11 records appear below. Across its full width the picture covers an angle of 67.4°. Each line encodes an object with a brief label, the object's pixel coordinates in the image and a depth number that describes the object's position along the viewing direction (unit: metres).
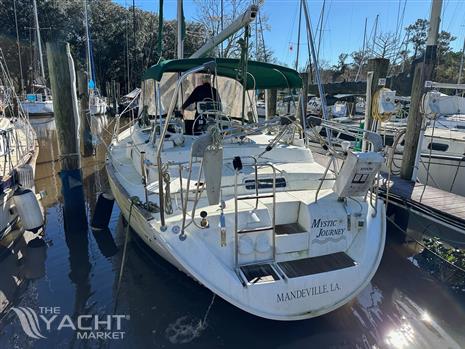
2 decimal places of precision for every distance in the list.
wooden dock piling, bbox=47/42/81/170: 6.00
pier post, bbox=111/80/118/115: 24.42
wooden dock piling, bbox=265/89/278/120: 12.02
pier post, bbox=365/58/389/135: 7.45
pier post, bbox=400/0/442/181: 6.59
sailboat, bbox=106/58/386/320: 3.56
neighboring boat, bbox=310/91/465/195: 8.54
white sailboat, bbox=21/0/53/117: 24.20
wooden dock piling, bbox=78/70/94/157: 12.16
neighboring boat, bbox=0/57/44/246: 5.93
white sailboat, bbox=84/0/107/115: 22.08
